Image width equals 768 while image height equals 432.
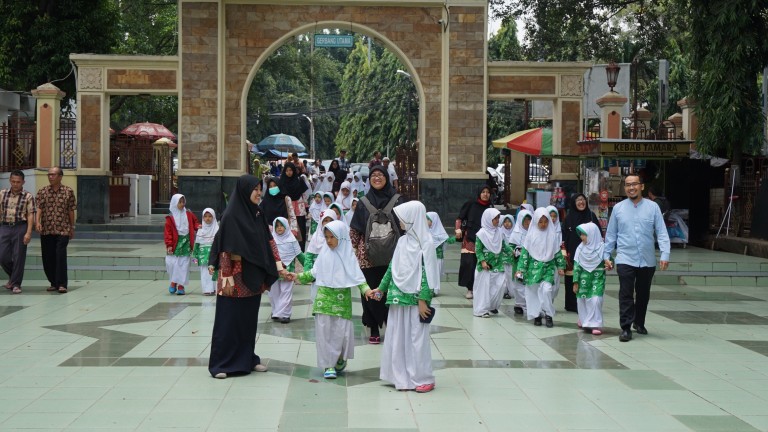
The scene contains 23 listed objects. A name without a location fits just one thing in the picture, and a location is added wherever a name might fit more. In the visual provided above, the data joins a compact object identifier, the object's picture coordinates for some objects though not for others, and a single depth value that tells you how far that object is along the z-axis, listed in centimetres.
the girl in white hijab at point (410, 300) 704
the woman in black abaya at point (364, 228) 869
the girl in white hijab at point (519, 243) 1129
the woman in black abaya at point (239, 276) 742
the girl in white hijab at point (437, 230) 1247
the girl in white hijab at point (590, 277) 980
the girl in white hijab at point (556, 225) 1055
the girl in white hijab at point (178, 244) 1275
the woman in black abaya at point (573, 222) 1088
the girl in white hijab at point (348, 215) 1711
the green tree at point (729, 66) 1808
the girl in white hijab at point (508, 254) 1148
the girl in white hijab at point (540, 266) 1033
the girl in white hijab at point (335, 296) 741
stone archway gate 2073
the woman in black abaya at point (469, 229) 1218
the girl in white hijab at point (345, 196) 1827
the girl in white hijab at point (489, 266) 1095
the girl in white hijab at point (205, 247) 1263
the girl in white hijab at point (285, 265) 1027
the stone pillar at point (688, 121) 2400
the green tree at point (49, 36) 2383
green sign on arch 2069
